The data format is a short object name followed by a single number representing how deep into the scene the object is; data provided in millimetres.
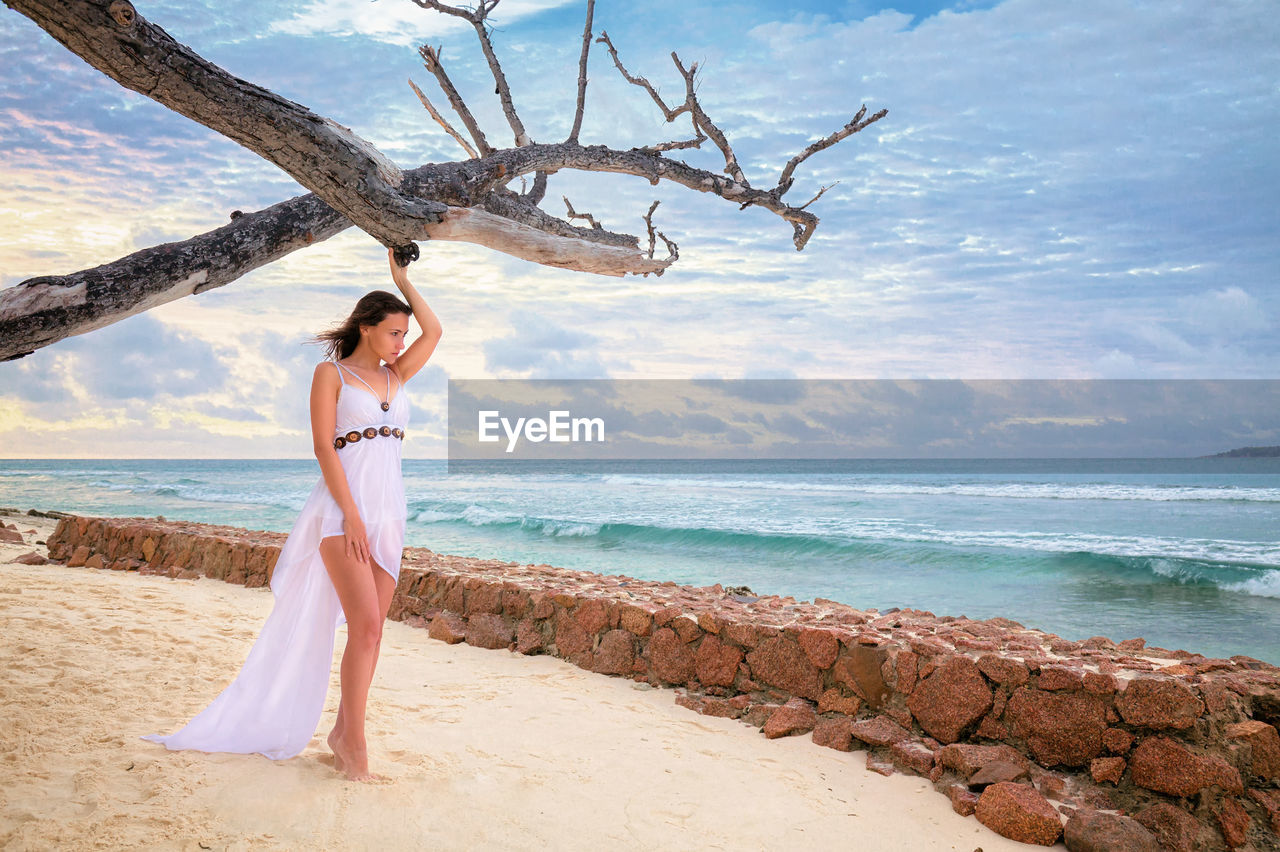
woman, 2857
